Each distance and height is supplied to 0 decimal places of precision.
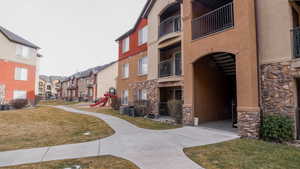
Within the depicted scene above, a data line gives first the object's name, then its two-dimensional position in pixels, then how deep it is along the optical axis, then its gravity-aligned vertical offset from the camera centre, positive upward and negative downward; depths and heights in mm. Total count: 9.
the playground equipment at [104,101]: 24409 -1364
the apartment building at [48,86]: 57756 +2532
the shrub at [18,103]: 19469 -1365
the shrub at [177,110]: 10711 -1194
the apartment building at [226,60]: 6917 +1909
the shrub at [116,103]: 18891 -1289
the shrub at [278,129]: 6430 -1511
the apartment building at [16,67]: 21031 +3606
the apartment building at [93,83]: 33500 +2214
